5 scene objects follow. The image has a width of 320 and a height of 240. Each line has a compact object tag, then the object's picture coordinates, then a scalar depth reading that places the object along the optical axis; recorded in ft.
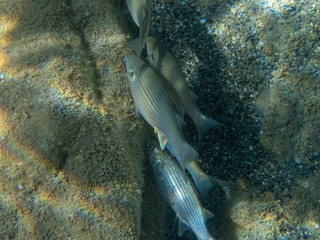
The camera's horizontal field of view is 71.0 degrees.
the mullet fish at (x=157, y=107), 6.22
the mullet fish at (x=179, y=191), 7.82
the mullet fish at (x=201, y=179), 8.34
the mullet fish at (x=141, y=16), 5.56
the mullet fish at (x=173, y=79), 7.49
